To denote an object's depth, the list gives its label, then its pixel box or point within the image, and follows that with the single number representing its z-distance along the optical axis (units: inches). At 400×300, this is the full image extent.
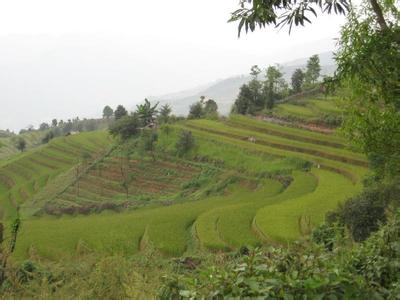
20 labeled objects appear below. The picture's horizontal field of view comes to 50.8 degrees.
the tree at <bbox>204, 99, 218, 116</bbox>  3074.3
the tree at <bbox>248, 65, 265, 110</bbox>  2566.4
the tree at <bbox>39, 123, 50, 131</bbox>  5896.2
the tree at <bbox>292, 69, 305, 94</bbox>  2858.8
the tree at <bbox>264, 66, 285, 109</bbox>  2475.4
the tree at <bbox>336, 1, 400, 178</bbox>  259.3
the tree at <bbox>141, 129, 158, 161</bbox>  2082.9
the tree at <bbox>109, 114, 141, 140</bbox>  2266.2
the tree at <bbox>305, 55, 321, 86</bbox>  2972.4
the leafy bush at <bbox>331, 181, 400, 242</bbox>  749.9
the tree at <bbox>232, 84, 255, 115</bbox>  2559.1
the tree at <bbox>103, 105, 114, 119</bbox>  5580.7
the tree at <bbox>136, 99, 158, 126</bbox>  2239.2
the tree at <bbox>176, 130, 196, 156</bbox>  1969.7
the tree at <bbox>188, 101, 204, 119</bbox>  2741.1
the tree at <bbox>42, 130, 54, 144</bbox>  3622.0
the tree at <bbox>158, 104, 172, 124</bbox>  2674.7
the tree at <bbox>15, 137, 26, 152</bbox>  3442.4
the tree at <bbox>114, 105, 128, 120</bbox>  3200.8
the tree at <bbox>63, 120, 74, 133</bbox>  5094.5
